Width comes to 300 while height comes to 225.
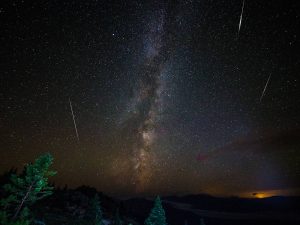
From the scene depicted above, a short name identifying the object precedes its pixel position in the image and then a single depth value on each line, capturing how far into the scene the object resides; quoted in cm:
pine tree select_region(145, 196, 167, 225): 3312
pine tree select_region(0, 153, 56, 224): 1753
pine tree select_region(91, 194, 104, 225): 6008
